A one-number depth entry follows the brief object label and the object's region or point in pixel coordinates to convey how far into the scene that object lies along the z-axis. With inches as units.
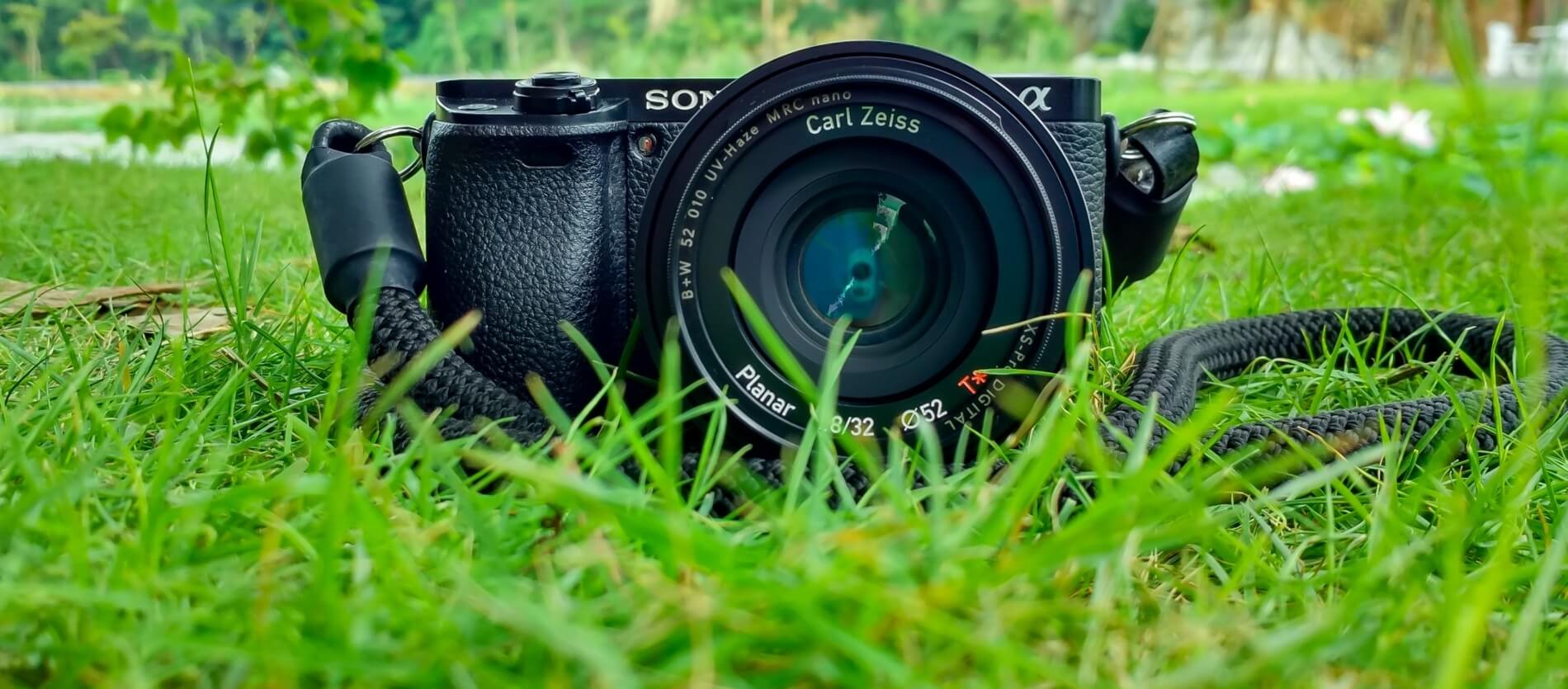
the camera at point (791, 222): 13.2
